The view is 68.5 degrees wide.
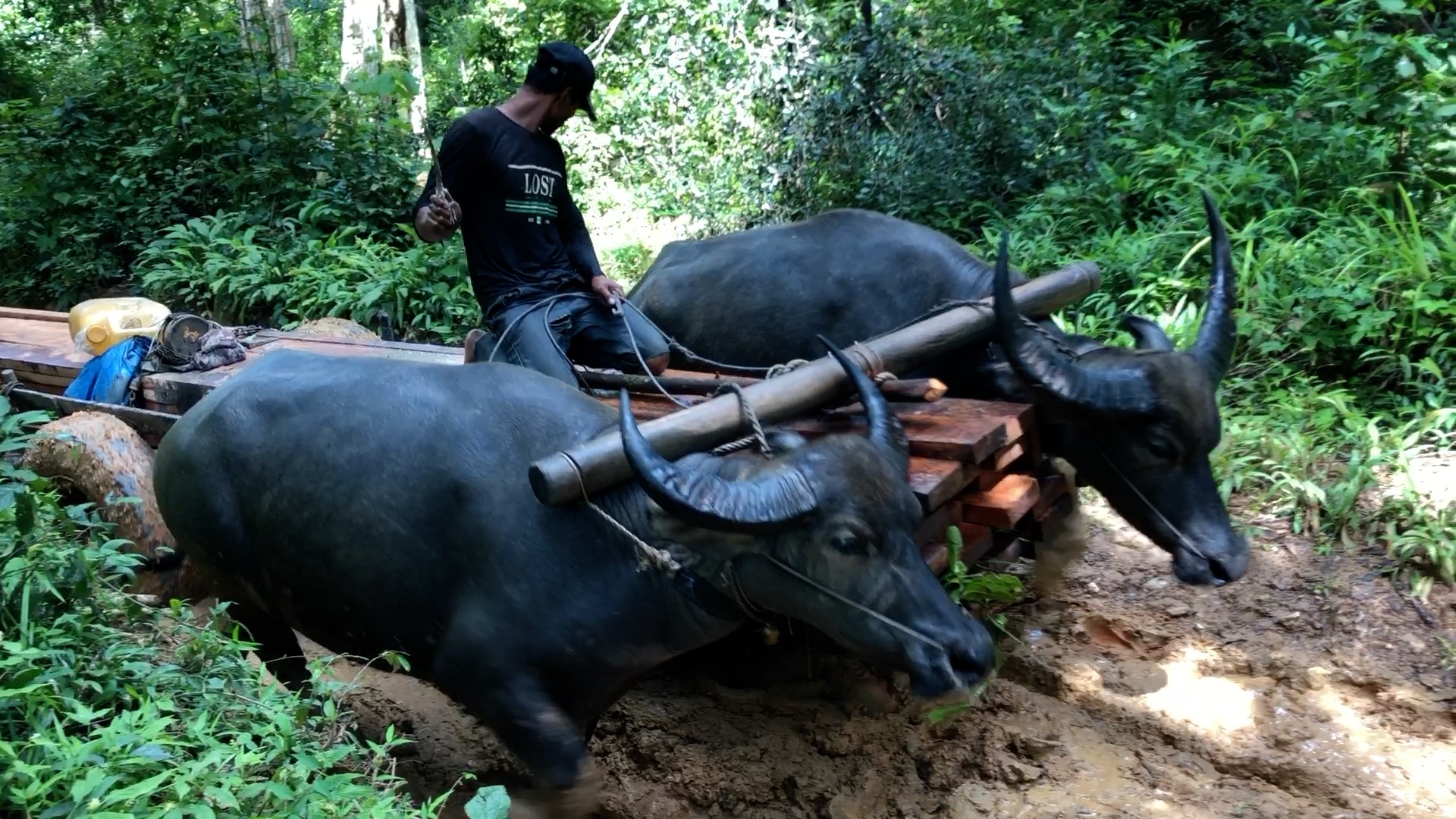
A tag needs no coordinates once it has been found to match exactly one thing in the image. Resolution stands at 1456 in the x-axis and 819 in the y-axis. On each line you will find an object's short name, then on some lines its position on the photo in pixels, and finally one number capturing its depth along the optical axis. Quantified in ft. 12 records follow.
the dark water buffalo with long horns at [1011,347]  12.26
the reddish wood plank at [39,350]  18.53
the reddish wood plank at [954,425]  10.70
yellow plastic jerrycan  18.12
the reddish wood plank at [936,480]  9.95
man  14.99
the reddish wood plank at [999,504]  11.34
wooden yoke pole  9.58
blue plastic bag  16.75
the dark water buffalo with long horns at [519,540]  9.20
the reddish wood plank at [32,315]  22.92
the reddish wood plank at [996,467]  11.64
